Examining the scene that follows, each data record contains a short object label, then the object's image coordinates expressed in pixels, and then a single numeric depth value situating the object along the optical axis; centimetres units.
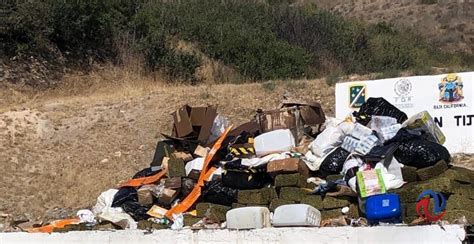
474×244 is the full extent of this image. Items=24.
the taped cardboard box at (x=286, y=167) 1630
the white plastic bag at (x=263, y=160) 1753
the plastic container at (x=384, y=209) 1366
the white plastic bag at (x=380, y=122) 1800
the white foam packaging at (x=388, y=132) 1731
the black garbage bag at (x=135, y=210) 1836
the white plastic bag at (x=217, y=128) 2077
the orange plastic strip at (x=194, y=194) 1767
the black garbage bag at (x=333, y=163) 1709
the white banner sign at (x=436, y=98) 2020
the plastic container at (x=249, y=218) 1433
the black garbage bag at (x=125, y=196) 1911
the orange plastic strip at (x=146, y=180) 1970
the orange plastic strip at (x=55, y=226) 1710
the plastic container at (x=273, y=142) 1837
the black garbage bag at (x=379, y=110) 1962
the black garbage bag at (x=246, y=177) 1711
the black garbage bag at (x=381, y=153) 1616
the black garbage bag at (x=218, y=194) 1712
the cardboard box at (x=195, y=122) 2066
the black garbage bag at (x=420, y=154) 1612
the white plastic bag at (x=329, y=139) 1805
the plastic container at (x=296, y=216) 1417
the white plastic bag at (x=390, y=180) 1506
